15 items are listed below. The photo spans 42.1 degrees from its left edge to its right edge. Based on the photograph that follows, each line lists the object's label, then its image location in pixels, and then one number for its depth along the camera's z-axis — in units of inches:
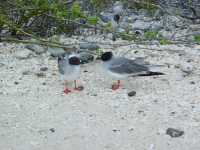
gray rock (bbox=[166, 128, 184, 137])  123.9
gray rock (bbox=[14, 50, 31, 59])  213.5
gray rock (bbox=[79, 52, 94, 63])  219.3
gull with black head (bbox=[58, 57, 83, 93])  166.7
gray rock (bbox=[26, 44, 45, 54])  226.4
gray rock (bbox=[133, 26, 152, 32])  307.9
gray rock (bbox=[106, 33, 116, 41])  268.7
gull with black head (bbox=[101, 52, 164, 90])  172.4
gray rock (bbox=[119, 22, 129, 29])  319.6
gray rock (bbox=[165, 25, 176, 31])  310.7
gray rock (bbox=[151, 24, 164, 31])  314.0
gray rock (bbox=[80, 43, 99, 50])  240.5
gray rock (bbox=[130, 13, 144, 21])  357.1
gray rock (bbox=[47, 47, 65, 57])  225.5
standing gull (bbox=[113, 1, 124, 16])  347.8
